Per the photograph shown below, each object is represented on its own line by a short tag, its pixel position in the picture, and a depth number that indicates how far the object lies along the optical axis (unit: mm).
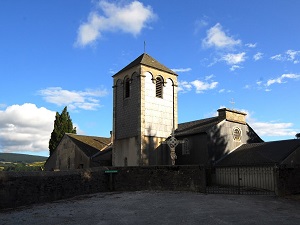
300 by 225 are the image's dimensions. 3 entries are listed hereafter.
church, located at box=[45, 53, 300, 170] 21737
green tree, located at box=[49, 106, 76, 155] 38902
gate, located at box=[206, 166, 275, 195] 15749
